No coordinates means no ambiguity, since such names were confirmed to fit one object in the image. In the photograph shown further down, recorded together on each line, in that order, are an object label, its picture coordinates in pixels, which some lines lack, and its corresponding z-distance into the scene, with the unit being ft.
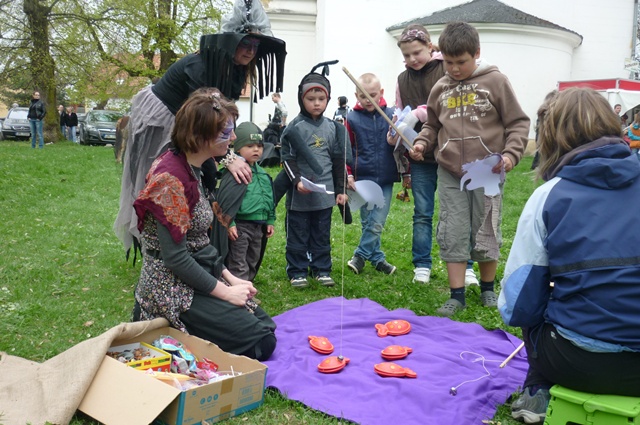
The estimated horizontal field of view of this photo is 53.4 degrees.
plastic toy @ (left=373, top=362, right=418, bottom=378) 10.93
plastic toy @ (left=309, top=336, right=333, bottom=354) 12.06
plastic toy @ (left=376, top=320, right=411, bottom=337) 13.24
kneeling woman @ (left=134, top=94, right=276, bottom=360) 10.34
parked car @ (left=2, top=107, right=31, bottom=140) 82.99
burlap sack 8.59
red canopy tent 59.88
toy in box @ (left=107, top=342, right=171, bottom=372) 9.71
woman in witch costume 12.53
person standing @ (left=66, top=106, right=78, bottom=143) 85.40
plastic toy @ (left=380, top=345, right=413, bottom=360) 11.82
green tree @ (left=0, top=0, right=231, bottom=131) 69.21
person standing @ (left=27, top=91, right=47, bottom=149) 62.75
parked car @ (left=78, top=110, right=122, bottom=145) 78.07
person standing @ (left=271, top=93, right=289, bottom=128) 48.19
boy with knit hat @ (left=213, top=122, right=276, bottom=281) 14.99
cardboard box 8.39
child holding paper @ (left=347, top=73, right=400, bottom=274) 18.12
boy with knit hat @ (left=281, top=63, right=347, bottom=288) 16.63
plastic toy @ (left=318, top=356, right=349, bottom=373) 11.09
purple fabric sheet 9.75
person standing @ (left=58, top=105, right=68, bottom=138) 86.42
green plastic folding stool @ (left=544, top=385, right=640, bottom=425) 7.88
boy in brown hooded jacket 14.05
